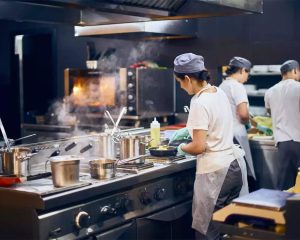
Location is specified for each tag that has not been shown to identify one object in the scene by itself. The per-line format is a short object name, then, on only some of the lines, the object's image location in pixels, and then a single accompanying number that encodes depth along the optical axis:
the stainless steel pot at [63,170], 3.04
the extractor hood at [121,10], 3.45
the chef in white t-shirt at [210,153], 3.64
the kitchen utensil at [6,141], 3.19
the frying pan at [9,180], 3.05
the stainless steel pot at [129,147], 3.89
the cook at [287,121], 5.33
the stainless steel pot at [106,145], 3.84
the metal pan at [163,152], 4.10
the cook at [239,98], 5.20
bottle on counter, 4.46
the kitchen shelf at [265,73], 7.75
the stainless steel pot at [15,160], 3.17
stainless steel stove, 2.85
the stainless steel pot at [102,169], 3.31
